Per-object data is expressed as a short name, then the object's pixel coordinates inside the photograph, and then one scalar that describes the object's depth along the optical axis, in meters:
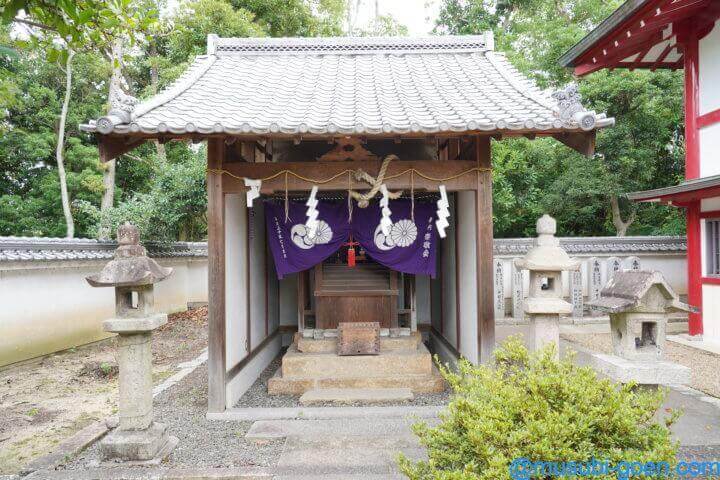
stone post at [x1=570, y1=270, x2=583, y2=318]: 11.83
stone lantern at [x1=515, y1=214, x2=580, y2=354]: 4.95
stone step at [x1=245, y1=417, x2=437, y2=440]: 4.92
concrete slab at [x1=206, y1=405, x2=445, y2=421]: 5.43
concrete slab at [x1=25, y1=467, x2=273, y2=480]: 3.99
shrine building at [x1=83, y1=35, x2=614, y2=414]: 5.32
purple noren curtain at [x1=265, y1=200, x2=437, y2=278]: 6.91
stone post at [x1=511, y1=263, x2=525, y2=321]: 12.13
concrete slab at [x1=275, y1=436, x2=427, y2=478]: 4.12
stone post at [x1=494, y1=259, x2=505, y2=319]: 12.13
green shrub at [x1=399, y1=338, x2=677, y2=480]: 2.61
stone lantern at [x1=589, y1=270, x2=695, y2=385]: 3.74
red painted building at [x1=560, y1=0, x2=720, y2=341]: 8.70
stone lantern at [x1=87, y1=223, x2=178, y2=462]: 4.33
